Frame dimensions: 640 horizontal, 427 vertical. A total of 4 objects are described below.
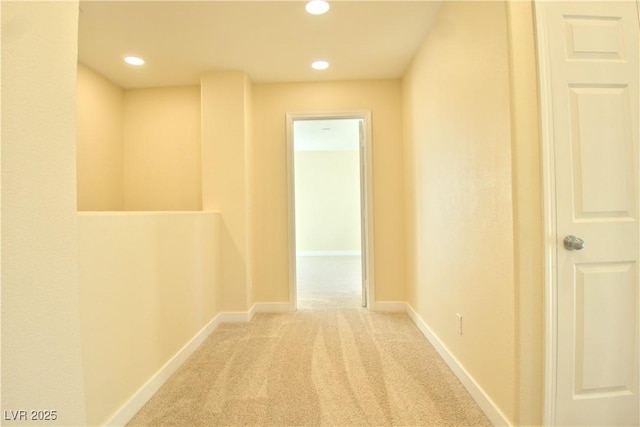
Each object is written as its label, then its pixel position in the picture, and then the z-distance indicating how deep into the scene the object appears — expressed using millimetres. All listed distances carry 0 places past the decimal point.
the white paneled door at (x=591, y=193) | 1311
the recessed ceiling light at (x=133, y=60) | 2637
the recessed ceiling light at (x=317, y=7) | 1952
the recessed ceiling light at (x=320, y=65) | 2779
